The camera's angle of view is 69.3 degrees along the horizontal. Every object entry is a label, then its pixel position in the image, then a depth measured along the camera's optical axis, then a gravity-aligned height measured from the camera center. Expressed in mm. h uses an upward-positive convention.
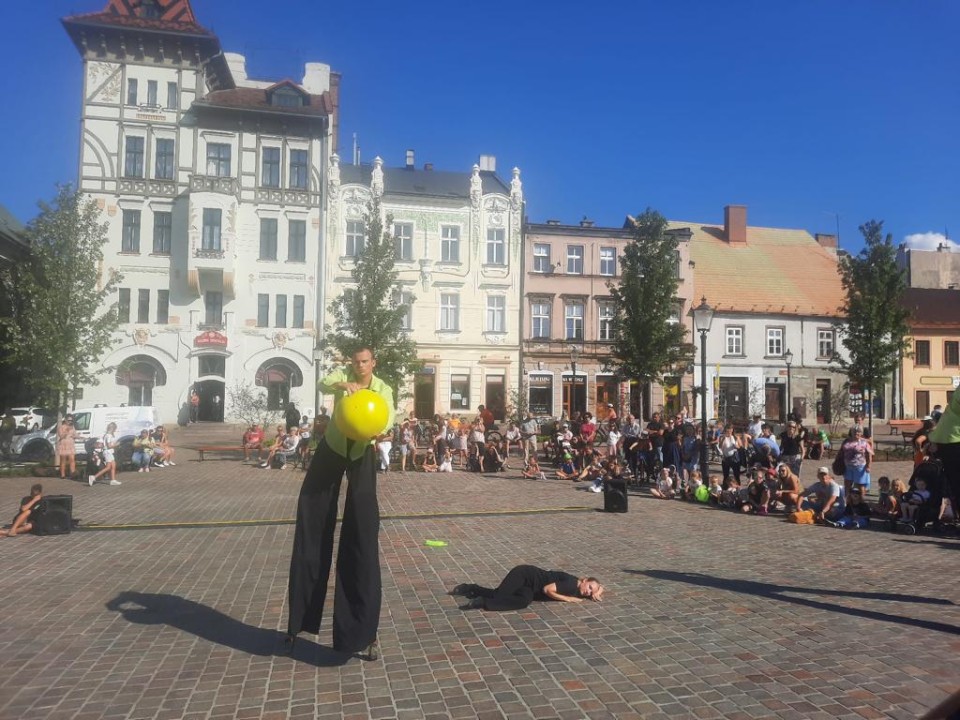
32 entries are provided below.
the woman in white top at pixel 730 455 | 15094 -1251
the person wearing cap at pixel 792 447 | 15469 -1090
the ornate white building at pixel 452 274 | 36156 +6464
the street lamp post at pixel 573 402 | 36438 -269
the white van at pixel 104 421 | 21594 -921
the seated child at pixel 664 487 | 14766 -1899
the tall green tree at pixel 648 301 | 27781 +3903
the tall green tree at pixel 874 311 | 25297 +3307
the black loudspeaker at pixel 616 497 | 12382 -1772
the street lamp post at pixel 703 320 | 16216 +1876
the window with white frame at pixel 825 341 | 41781 +3547
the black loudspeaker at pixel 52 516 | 9789 -1765
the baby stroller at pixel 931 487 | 11023 -1398
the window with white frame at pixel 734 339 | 40562 +3494
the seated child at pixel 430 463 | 19516 -1938
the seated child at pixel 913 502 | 11094 -1617
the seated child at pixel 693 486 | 14430 -1851
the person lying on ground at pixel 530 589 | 6301 -1799
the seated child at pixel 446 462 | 19250 -1856
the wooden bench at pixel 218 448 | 22102 -1793
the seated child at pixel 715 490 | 13773 -1842
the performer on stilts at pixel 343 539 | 4875 -1044
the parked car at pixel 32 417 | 25469 -972
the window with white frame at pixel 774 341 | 41125 +3446
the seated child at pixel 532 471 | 18109 -1947
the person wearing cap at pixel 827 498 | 11586 -1662
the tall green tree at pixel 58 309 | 25000 +3043
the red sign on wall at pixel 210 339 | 33844 +2632
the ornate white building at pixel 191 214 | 33562 +8837
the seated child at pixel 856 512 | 11273 -1866
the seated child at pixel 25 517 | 9773 -1789
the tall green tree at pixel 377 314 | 22922 +2677
